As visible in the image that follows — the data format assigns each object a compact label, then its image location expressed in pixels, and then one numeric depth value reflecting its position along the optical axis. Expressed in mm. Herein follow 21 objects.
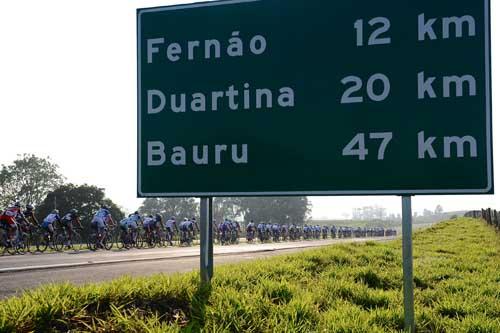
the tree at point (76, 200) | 47438
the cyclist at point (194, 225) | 30906
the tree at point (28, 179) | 78750
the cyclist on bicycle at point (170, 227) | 29200
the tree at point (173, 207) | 111625
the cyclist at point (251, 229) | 40375
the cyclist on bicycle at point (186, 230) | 29438
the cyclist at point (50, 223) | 20422
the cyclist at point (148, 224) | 25766
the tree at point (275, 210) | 120188
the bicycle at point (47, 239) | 20922
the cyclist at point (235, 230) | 37862
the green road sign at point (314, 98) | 4754
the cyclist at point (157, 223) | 25850
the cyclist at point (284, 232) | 50659
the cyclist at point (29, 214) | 19200
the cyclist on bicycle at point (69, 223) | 21609
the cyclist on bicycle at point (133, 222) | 24203
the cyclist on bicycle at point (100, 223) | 21391
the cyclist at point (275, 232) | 45219
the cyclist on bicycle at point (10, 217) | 18109
